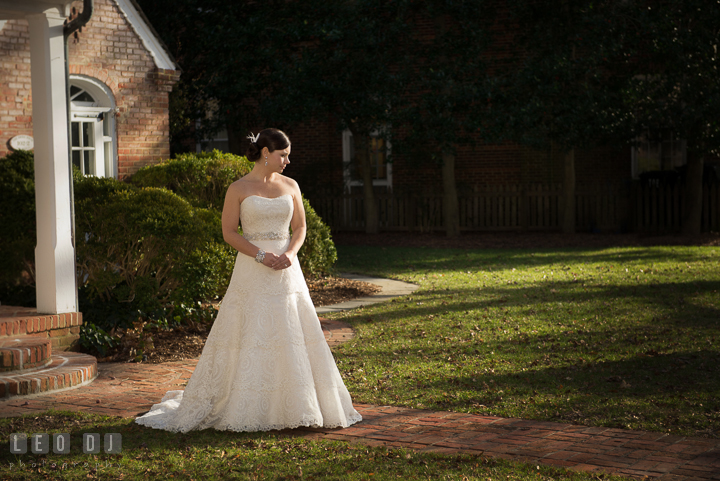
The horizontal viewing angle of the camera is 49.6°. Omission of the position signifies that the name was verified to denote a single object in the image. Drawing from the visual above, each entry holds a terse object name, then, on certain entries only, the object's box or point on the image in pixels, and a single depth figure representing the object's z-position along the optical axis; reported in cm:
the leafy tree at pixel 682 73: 1552
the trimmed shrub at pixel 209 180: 1084
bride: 497
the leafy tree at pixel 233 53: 1605
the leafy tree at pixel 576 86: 1638
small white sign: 1048
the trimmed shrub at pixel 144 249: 799
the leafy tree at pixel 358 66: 1635
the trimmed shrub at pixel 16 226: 872
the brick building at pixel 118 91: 1205
